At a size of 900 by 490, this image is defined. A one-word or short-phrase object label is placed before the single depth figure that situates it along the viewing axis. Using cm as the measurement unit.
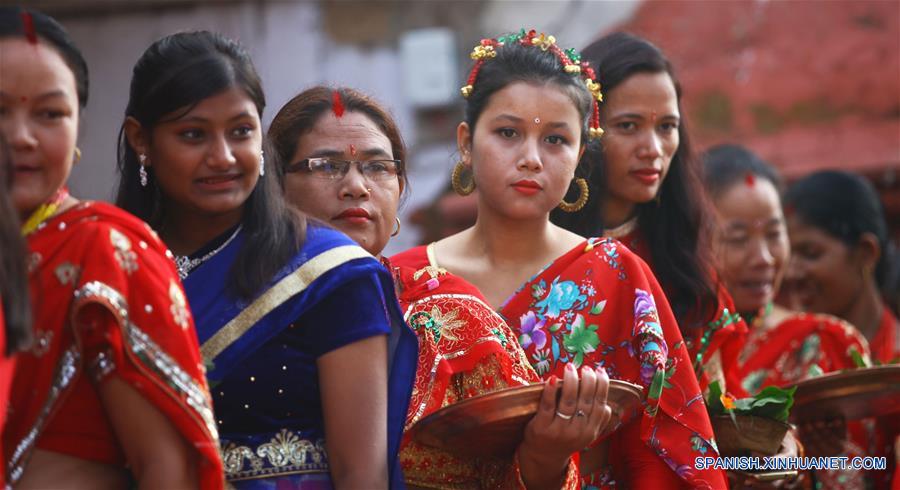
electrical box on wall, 1049
